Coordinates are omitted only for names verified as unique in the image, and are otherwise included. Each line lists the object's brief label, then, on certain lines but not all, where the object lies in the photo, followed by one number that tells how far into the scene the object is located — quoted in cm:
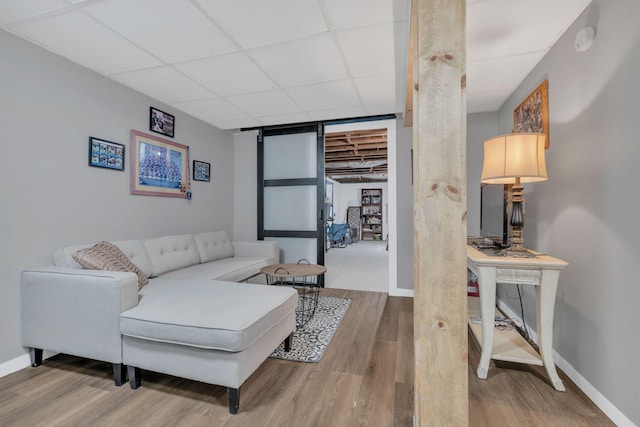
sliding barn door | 396
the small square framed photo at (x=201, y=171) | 355
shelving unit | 1095
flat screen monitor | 243
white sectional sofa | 149
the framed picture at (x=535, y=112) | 207
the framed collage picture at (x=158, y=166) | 277
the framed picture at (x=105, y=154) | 237
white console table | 163
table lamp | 166
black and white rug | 206
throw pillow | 191
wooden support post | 108
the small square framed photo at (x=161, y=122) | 293
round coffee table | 257
